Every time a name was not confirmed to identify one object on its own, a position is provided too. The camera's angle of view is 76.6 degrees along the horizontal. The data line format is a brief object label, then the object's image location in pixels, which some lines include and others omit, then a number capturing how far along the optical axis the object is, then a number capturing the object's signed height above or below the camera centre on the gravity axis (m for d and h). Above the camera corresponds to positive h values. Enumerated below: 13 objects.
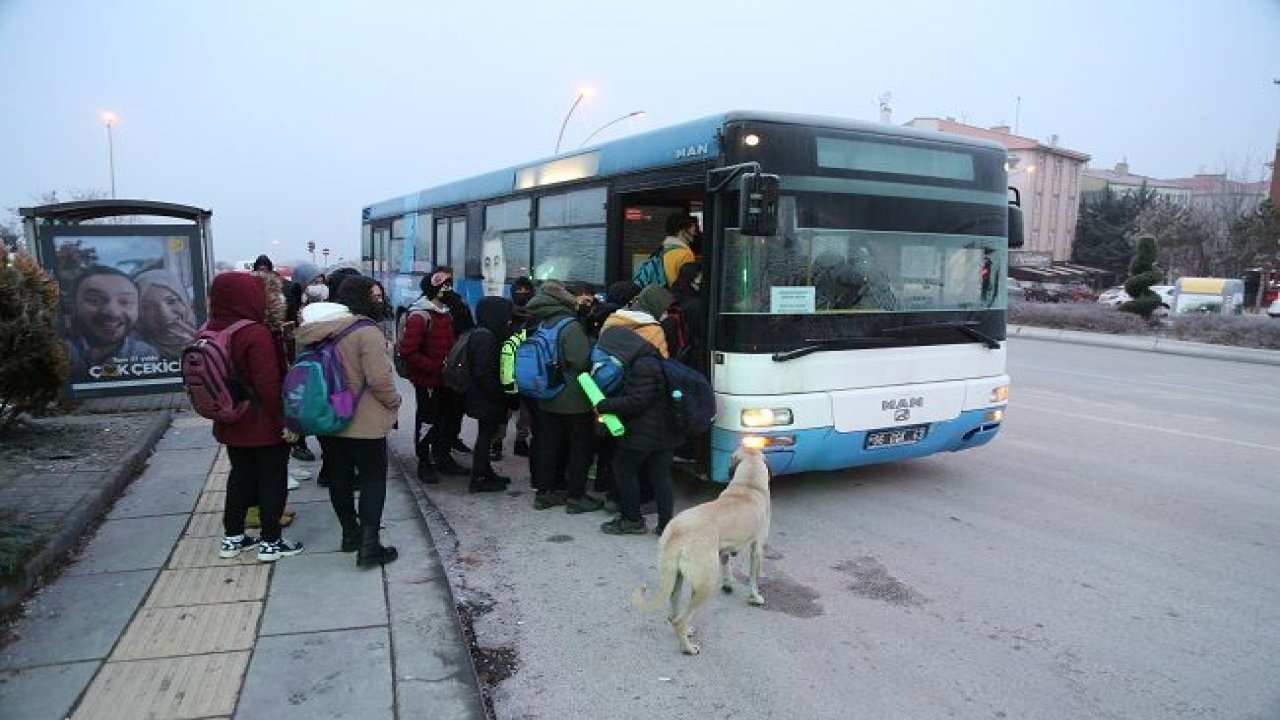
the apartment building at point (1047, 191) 68.31 +7.94
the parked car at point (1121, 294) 38.31 -0.59
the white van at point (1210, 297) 31.14 -0.43
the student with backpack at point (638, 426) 5.54 -1.06
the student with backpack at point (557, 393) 6.06 -0.92
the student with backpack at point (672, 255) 6.88 +0.16
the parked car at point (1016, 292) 50.02 -0.68
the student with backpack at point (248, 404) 4.77 -0.83
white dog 4.02 -1.37
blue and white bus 5.85 +0.01
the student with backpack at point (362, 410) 4.91 -0.88
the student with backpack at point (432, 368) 6.93 -0.85
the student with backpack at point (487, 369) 6.56 -0.80
